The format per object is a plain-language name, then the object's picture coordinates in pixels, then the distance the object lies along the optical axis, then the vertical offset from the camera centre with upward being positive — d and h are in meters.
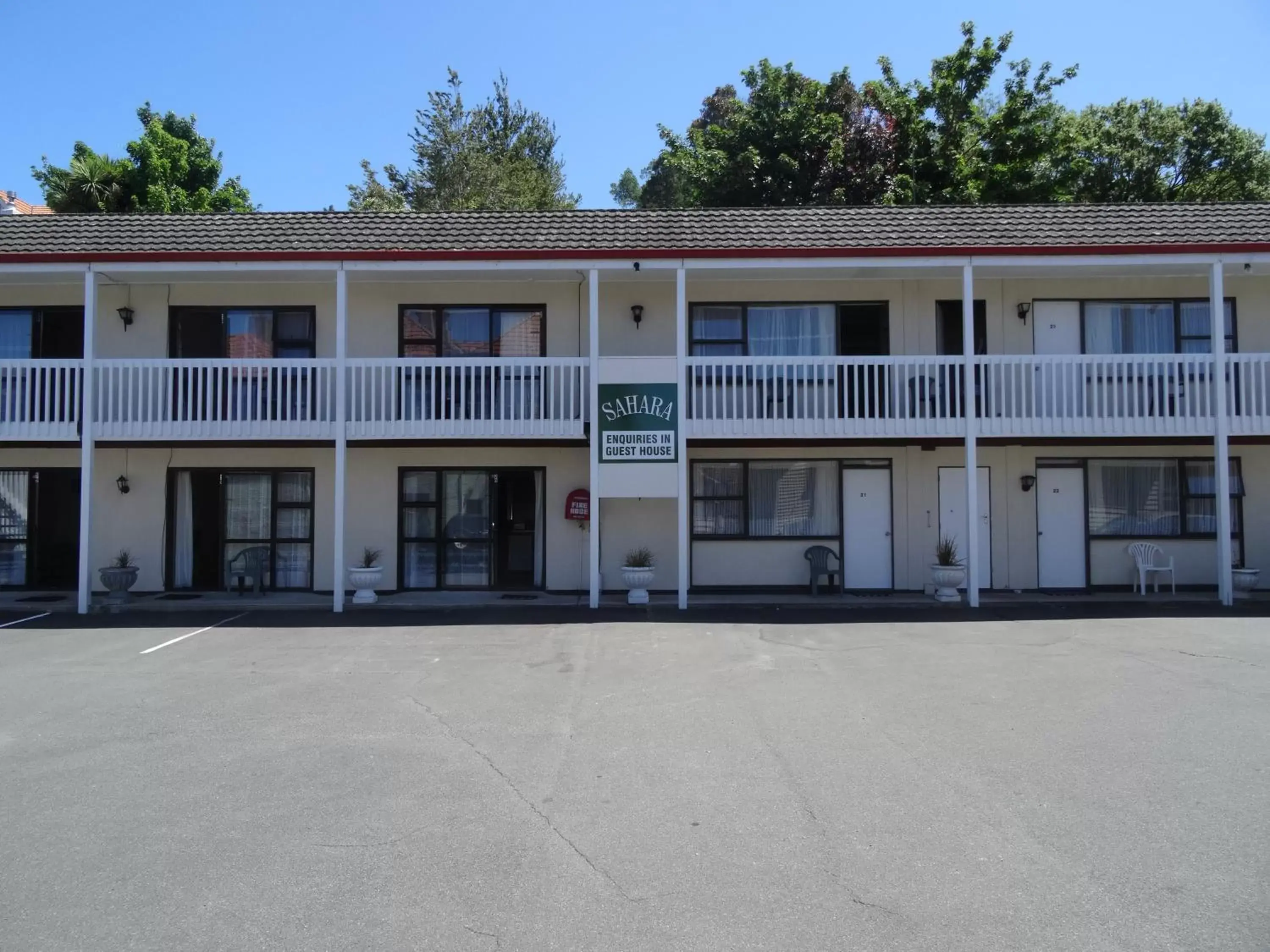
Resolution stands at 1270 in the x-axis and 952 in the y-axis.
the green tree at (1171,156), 30.00 +11.70
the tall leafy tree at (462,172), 31.77 +12.33
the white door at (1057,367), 13.30 +2.15
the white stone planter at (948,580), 13.41 -1.09
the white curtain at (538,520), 14.91 -0.21
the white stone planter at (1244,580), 13.60 -1.10
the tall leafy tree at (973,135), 26.34 +11.01
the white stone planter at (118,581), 13.39 -1.10
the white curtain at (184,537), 14.86 -0.48
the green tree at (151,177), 24.52 +9.52
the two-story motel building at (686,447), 14.26 +1.06
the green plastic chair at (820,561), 14.28 -0.86
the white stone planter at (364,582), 13.55 -1.13
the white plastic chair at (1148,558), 14.59 -0.82
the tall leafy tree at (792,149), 27.75 +11.15
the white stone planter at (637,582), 13.38 -1.11
